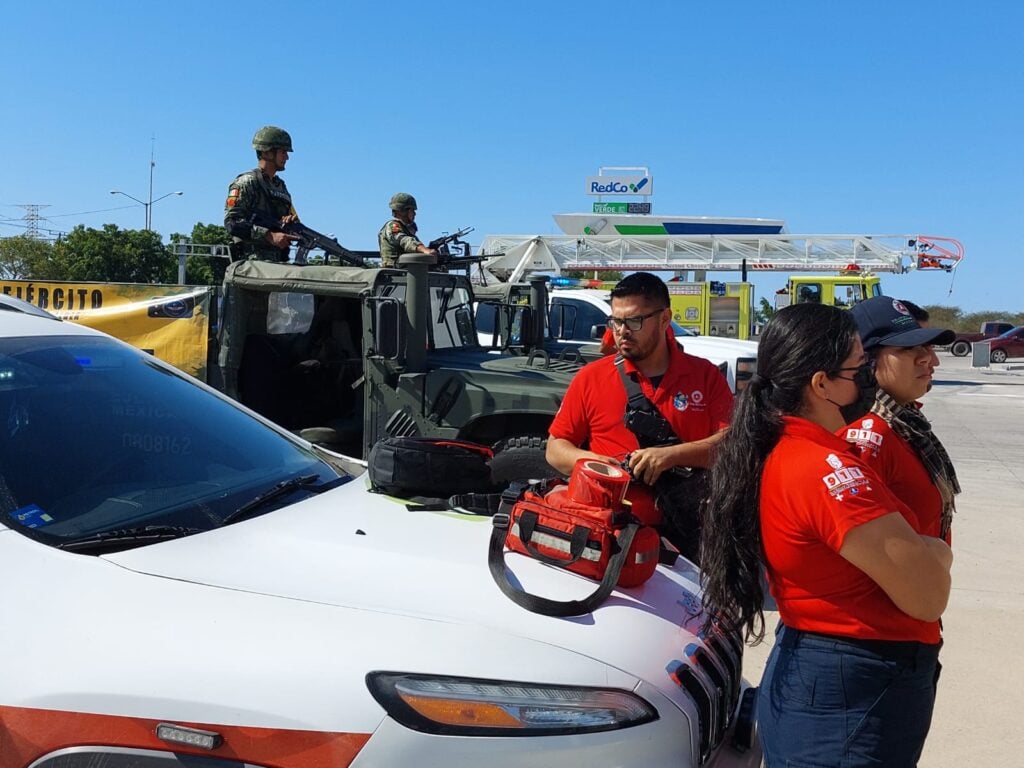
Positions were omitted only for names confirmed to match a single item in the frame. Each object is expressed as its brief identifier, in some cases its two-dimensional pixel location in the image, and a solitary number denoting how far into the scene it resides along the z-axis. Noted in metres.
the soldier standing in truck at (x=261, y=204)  6.14
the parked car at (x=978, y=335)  36.31
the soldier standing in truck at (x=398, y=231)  7.54
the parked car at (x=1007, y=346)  32.88
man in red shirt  3.31
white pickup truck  10.37
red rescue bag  2.12
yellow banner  6.12
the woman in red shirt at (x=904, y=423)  2.03
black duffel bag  2.72
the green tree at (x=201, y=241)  40.66
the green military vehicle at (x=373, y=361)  5.37
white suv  1.67
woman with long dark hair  1.71
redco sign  47.53
